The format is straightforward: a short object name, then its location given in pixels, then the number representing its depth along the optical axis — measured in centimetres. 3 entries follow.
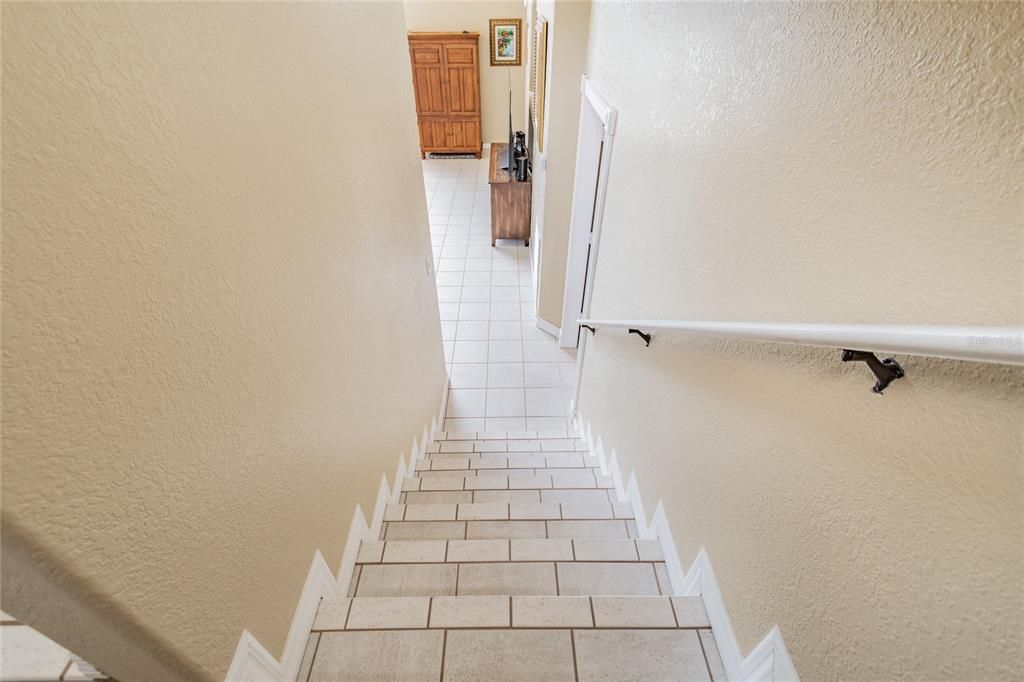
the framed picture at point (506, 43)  821
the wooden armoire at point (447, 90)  826
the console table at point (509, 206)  620
